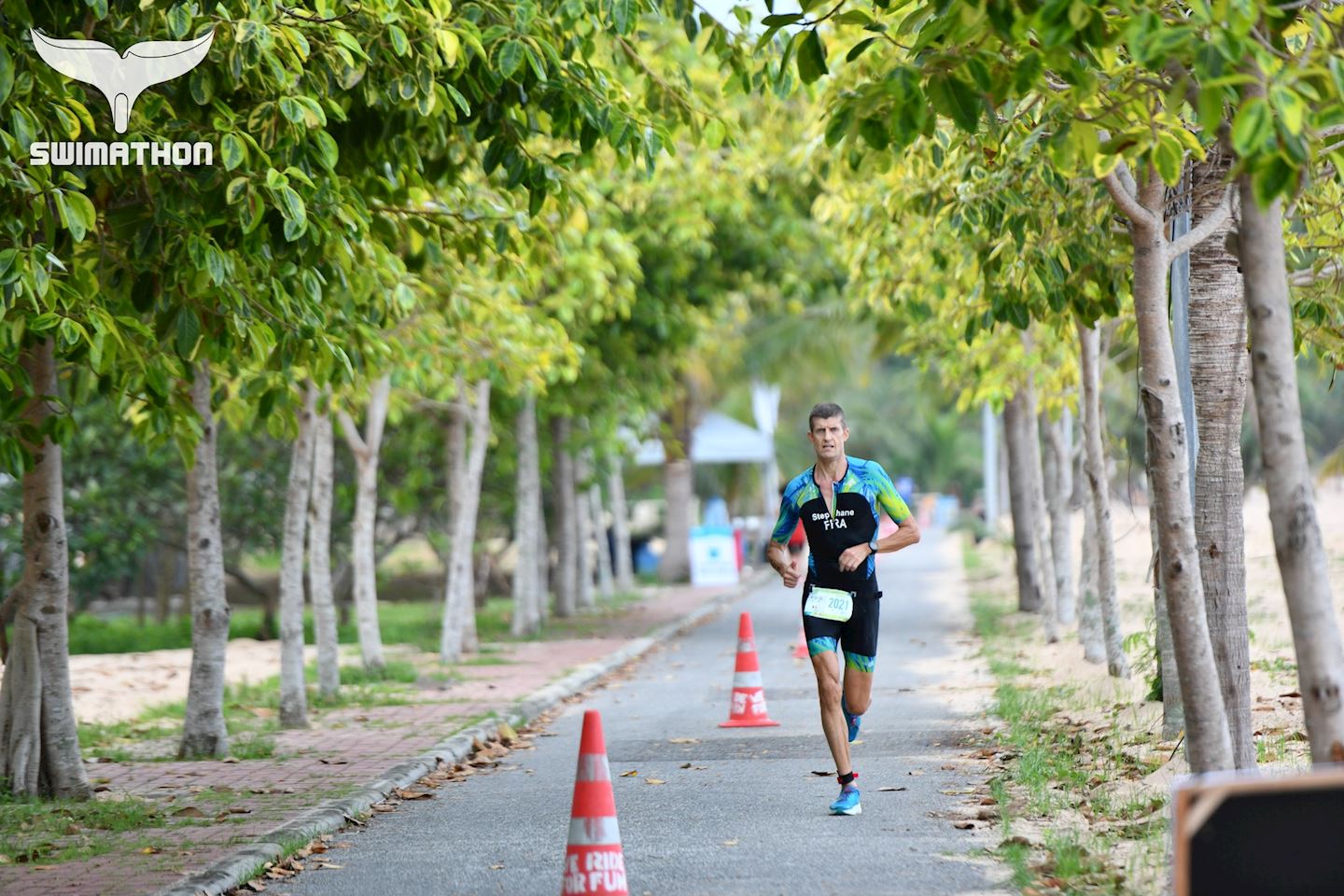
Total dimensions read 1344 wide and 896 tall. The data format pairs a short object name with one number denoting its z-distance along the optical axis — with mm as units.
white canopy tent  70375
